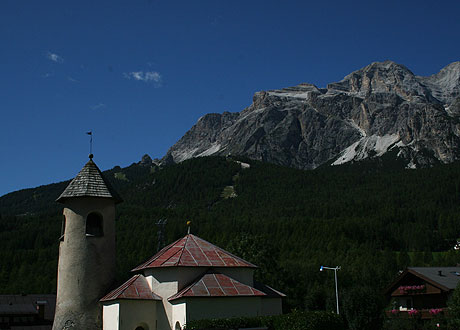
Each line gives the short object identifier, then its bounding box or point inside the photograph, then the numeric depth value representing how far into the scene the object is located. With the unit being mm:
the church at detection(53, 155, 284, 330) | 33000
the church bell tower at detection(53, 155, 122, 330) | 36375
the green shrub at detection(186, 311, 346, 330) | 29453
